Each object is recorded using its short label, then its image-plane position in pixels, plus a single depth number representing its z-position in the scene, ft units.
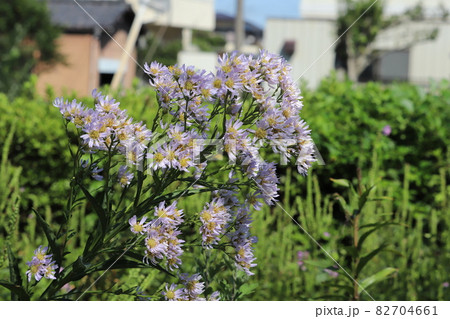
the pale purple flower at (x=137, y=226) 4.64
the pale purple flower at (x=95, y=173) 4.90
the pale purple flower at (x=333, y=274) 7.47
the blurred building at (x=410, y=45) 68.28
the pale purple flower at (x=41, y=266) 4.73
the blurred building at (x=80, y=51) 41.85
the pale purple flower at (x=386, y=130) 9.84
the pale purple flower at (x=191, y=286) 4.89
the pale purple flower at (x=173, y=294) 4.83
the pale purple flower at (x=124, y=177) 4.94
